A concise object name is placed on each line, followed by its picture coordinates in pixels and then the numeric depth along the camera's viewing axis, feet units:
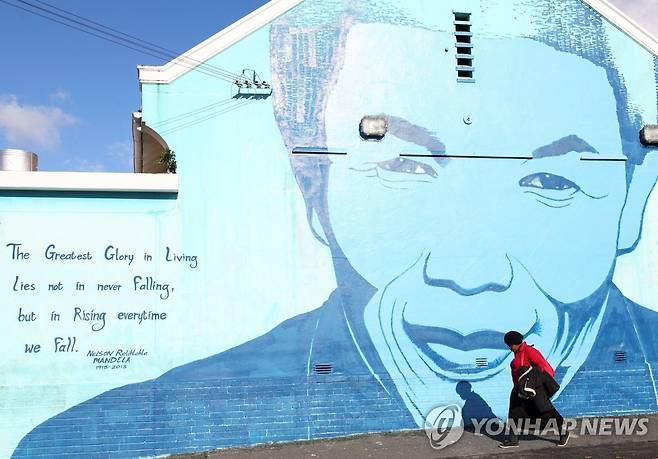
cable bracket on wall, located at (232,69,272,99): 29.48
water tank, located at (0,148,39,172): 30.14
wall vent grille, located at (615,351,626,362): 31.86
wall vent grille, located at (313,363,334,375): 28.84
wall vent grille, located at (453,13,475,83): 31.94
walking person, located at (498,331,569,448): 25.90
